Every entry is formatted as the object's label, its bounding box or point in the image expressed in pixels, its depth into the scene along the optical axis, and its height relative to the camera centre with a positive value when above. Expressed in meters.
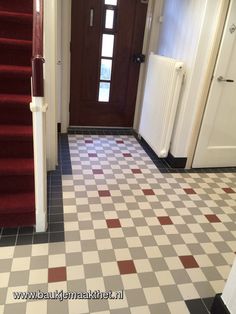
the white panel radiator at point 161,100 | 2.72 -0.65
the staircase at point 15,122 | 1.84 -0.71
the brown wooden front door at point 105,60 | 3.25 -0.38
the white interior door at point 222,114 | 2.52 -0.68
